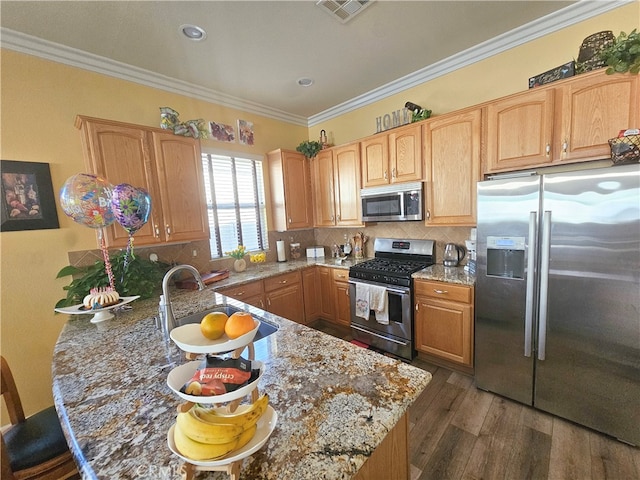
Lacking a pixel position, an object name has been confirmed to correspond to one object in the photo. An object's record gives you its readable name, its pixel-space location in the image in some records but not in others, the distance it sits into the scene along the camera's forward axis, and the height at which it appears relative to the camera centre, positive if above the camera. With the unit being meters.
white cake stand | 1.60 -0.52
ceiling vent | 1.72 +1.40
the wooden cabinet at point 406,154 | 2.56 +0.57
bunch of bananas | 0.55 -0.47
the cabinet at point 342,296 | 3.03 -0.99
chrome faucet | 1.27 -0.44
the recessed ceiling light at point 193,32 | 1.87 +1.41
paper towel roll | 3.44 -0.45
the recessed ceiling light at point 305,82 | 2.67 +1.41
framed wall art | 1.85 +0.26
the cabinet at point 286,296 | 2.86 -0.92
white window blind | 2.99 +0.21
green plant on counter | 1.85 -0.40
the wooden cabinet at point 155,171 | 2.00 +0.46
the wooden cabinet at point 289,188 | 3.29 +0.36
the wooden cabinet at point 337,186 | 3.11 +0.35
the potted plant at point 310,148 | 3.42 +0.89
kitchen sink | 1.50 -0.63
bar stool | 1.04 -0.91
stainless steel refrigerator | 1.50 -0.61
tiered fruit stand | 0.55 -0.44
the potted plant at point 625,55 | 1.49 +0.84
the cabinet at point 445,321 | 2.18 -1.02
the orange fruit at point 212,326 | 0.87 -0.36
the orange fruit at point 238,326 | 0.84 -0.35
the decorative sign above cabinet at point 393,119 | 2.72 +0.99
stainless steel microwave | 2.60 +0.08
